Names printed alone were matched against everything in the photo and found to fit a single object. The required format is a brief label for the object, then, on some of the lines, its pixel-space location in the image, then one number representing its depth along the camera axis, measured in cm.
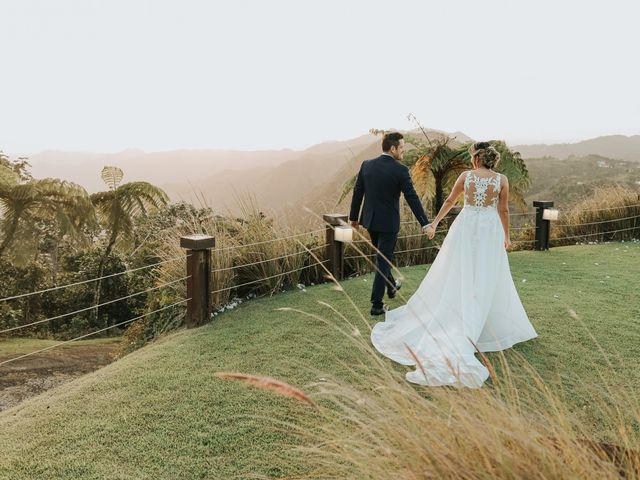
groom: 480
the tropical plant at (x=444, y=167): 909
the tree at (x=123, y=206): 1545
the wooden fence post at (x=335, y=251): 645
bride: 401
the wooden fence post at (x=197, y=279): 504
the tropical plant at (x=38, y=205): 1343
